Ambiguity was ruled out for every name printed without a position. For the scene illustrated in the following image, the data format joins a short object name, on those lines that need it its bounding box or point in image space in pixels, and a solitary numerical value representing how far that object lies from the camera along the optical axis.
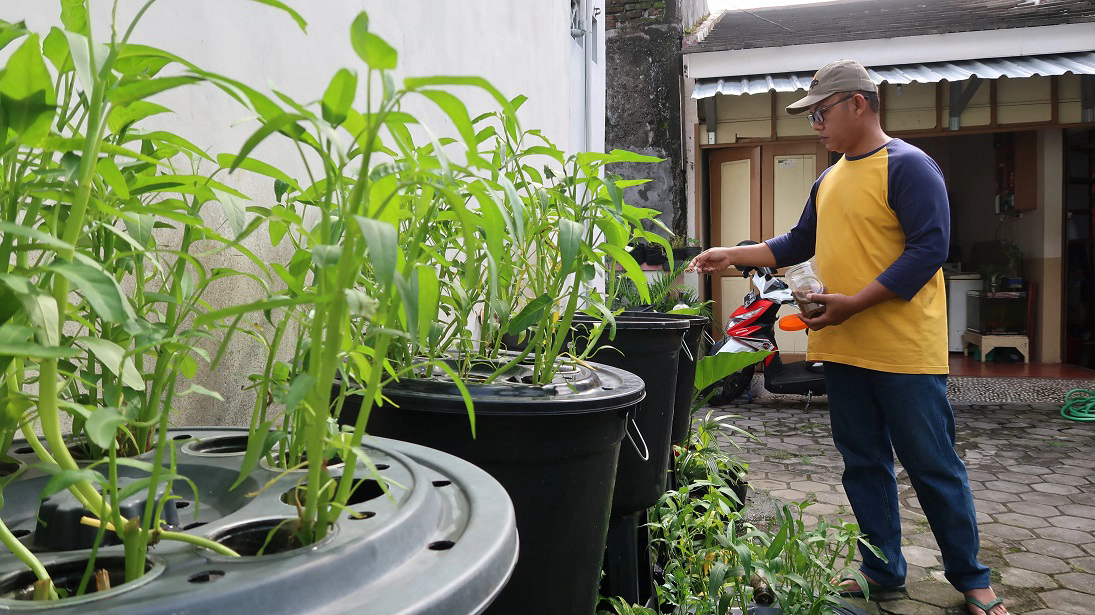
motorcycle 5.90
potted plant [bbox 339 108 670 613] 1.18
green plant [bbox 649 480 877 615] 1.91
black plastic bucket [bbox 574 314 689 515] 2.13
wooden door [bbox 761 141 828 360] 7.54
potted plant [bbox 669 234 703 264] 6.36
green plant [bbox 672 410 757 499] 2.97
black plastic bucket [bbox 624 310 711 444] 2.83
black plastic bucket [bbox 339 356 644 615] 1.18
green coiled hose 5.60
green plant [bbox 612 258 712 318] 3.58
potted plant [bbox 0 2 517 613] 0.53
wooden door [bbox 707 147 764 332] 7.66
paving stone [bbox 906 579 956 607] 2.63
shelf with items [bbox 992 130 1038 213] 8.02
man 2.46
